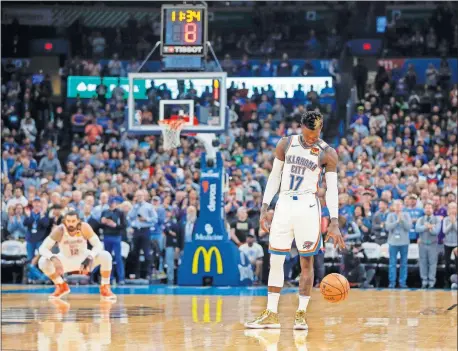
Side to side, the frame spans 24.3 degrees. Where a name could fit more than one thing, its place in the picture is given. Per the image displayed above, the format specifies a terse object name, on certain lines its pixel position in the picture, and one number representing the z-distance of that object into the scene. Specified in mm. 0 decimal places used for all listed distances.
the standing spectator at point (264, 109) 30047
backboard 20016
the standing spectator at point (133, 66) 32438
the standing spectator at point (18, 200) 22156
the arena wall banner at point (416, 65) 31469
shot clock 19703
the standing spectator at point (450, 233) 19844
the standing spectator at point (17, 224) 21609
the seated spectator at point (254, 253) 20547
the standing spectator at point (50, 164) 26723
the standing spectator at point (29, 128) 29625
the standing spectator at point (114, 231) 20000
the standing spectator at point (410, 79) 30853
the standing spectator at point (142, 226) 20844
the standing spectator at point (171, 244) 21078
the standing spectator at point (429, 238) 19953
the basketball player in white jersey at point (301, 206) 11312
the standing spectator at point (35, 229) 21000
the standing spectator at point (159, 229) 21219
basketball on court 10984
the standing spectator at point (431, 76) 30802
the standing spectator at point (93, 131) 29025
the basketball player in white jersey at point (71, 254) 16438
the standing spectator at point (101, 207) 20906
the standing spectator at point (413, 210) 20597
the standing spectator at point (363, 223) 20547
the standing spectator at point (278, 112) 29578
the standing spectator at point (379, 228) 20516
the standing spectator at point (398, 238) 19922
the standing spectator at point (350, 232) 20156
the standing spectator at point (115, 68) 32344
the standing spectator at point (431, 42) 32406
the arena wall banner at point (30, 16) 34656
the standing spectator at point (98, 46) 34031
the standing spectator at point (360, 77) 31172
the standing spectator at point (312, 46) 33031
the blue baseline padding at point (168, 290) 17672
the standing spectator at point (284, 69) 31609
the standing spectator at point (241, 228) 20797
